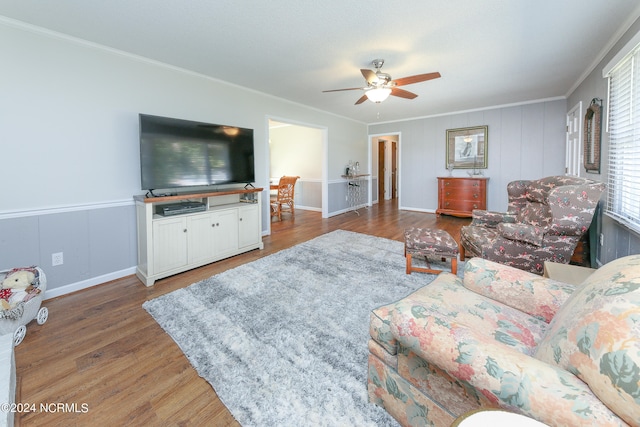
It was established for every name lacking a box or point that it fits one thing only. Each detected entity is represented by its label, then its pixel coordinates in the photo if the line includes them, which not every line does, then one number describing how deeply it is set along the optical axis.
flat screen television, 2.86
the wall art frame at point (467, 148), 5.89
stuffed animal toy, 1.96
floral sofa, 0.63
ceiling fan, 2.85
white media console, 2.79
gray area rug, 1.37
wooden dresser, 5.73
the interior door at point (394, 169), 9.84
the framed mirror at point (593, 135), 3.10
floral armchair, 2.35
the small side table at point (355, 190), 6.97
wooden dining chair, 6.34
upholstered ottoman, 2.76
